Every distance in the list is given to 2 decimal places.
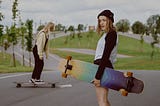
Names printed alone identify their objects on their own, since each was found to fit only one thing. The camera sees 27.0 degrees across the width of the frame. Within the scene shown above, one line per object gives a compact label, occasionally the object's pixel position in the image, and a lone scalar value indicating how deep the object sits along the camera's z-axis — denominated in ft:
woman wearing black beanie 15.03
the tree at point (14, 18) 97.20
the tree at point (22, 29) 105.08
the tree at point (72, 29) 252.77
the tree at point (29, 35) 106.07
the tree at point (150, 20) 271.89
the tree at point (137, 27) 285.32
